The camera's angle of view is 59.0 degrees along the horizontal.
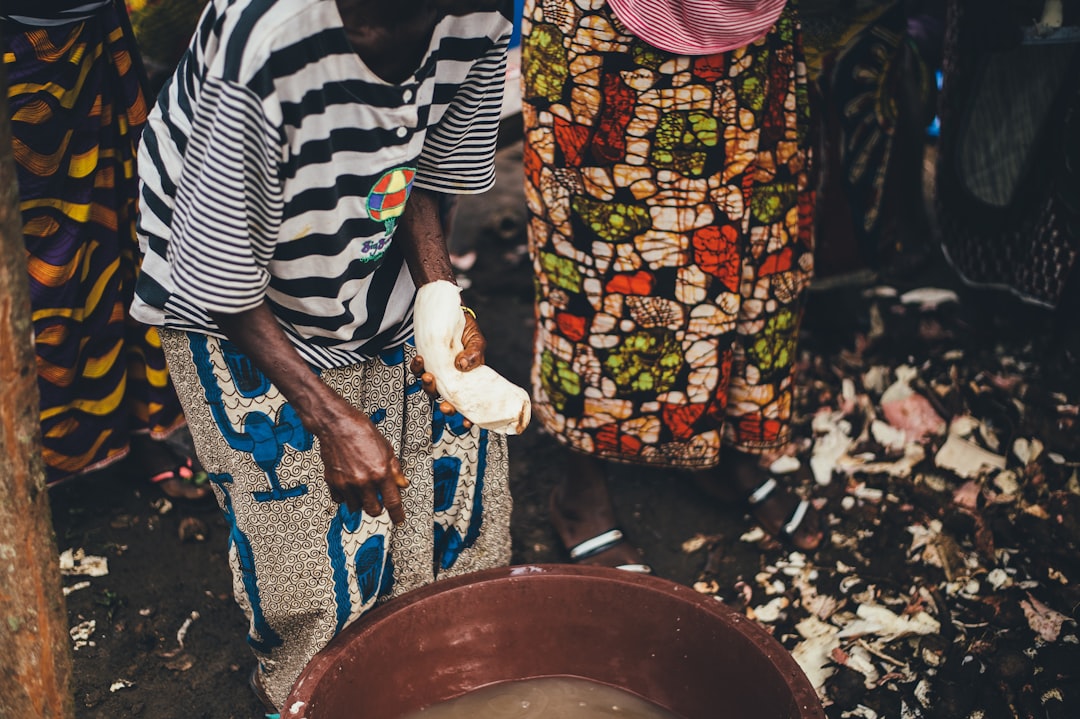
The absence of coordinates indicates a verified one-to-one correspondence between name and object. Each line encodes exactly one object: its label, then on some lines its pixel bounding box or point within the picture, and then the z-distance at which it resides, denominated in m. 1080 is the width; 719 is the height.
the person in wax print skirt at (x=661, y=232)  2.13
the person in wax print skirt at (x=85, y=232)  2.28
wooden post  1.15
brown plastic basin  1.75
